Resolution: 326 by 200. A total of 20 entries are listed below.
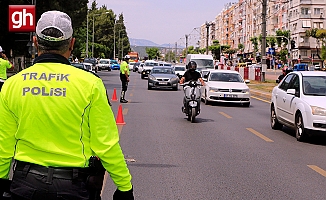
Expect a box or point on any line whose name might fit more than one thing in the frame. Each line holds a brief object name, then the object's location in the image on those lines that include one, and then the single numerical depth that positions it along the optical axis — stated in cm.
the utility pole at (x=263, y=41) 3847
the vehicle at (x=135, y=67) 7728
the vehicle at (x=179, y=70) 4725
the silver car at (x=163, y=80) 3312
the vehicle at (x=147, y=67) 5212
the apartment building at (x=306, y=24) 9931
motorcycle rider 1583
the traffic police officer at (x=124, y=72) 2197
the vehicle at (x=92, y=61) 6382
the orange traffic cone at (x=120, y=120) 1477
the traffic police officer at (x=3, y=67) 1355
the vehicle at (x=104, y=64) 7619
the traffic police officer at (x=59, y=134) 295
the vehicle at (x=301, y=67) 5903
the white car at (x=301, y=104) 1164
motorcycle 1555
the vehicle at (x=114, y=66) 8950
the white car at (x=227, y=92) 2250
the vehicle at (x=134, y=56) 10756
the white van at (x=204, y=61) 4412
